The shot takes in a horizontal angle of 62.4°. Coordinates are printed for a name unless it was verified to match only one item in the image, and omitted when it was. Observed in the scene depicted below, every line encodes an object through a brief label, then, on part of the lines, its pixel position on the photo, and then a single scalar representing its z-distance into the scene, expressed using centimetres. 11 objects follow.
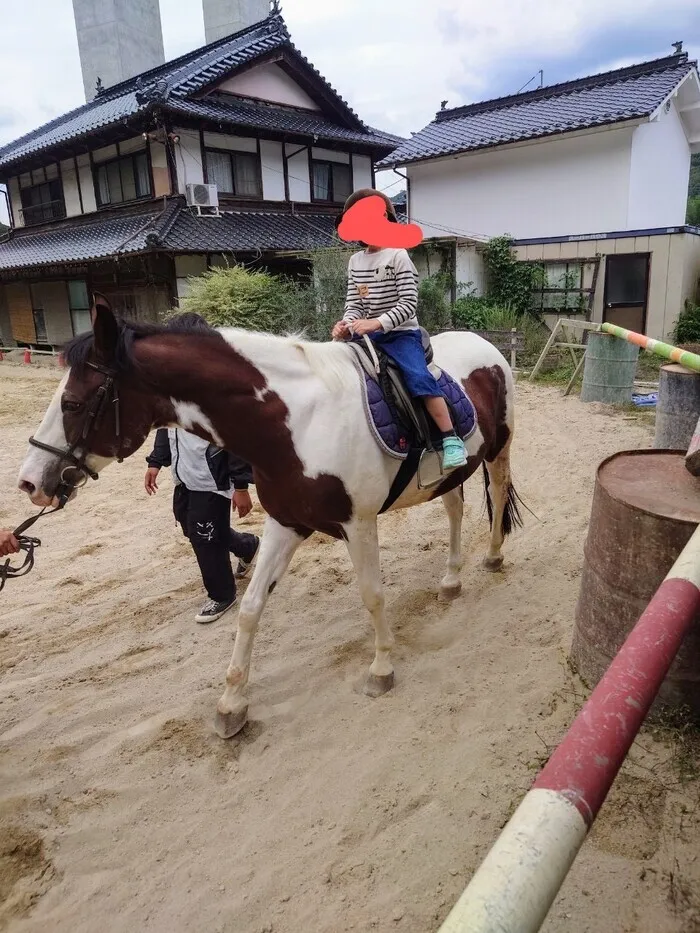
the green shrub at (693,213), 2691
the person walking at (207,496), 351
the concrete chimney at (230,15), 2356
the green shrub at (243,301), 1170
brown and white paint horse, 235
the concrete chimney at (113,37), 2342
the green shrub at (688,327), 1279
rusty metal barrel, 227
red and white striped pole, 68
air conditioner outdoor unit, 1414
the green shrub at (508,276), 1436
